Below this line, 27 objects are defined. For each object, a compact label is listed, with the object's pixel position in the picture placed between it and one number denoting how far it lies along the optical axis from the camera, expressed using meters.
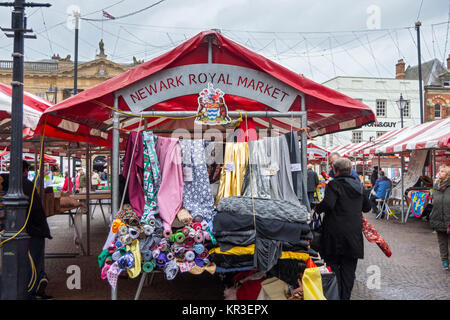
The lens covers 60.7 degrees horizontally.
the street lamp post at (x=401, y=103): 19.78
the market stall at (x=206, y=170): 3.86
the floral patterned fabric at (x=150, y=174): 4.18
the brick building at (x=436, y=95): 42.66
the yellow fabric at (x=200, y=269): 3.87
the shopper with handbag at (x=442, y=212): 6.56
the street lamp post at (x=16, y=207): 4.32
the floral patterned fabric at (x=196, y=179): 4.32
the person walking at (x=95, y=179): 17.78
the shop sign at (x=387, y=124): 39.53
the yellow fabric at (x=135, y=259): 3.78
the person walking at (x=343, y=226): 4.35
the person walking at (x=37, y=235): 5.11
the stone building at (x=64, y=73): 37.38
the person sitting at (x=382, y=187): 13.77
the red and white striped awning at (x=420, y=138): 9.77
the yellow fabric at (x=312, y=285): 3.75
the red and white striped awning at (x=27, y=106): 4.66
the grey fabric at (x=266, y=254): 3.78
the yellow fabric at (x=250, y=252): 3.81
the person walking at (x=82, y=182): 13.80
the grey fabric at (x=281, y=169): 4.45
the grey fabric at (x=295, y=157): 4.43
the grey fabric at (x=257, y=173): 4.43
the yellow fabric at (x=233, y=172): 4.50
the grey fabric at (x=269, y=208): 3.94
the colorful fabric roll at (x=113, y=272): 3.78
